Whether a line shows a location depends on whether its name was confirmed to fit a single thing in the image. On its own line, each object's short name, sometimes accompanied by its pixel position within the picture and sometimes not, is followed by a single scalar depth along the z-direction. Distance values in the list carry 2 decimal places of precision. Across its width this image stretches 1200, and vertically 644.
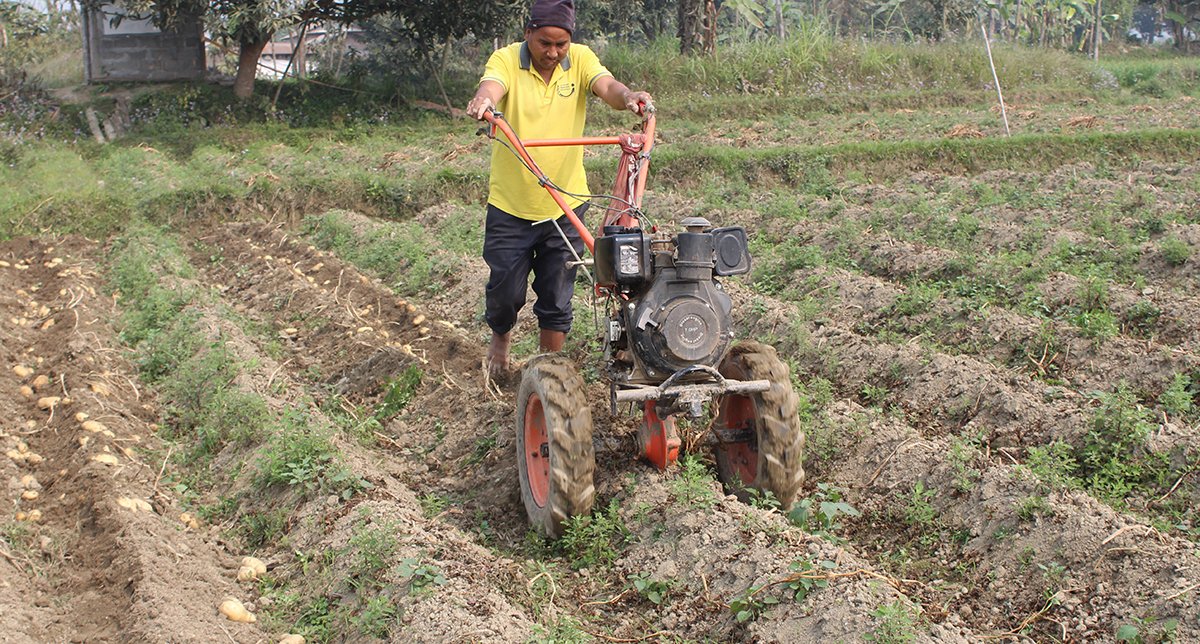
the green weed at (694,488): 4.35
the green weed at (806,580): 3.68
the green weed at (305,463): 4.73
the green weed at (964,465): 4.77
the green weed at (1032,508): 4.43
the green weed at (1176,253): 7.75
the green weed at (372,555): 4.00
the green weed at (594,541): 4.40
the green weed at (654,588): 4.04
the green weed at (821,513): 4.21
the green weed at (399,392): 6.22
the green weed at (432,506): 4.79
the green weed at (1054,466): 4.66
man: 5.03
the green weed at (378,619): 3.70
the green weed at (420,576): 3.80
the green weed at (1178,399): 5.39
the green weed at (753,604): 3.71
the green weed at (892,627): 3.37
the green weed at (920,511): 4.70
